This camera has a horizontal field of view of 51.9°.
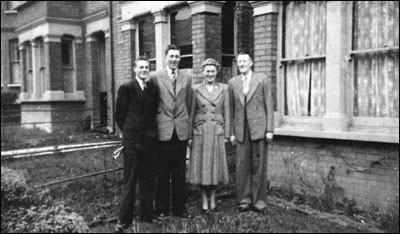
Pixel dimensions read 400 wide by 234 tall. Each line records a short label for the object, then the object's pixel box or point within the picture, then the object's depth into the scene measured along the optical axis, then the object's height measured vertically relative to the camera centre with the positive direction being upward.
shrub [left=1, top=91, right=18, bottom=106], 17.74 +0.39
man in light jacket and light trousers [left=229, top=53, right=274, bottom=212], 5.34 -0.36
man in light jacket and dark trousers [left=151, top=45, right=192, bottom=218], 5.09 -0.34
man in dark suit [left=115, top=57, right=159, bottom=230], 4.77 -0.34
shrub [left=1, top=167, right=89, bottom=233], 4.44 -1.24
